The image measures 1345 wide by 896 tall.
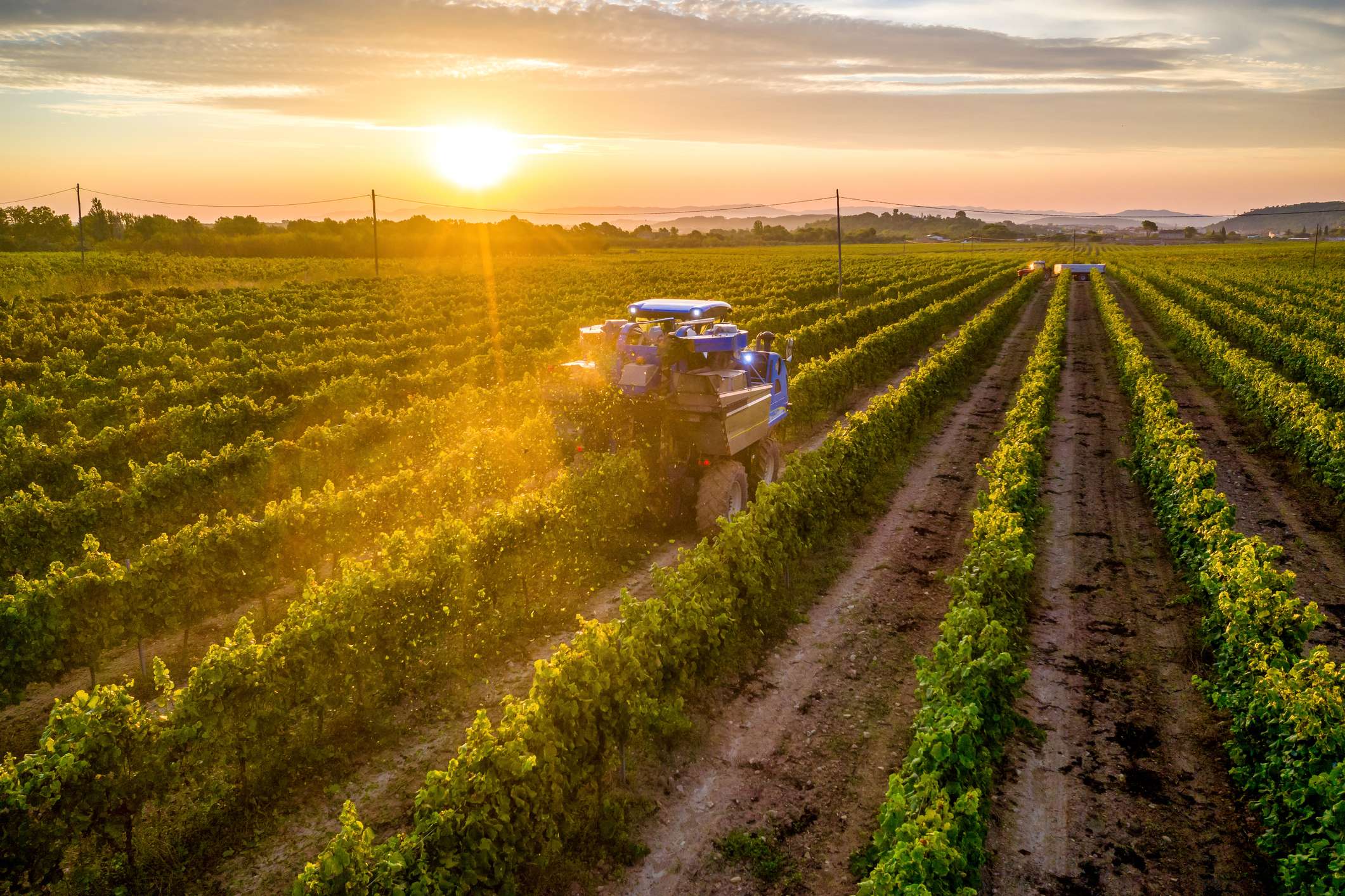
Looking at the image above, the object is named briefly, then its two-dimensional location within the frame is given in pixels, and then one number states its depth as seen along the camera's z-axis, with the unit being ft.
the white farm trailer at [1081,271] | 288.51
